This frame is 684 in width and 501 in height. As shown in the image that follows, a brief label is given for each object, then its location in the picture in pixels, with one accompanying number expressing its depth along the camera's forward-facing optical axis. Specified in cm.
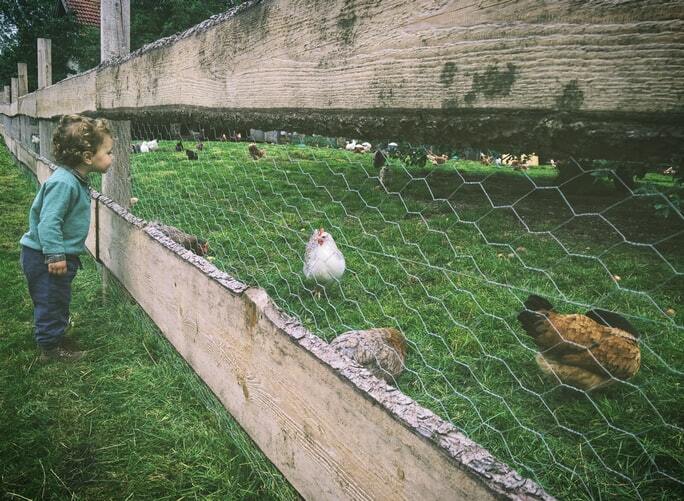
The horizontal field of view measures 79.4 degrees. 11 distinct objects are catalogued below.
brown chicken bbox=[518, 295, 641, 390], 180
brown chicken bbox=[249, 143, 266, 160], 845
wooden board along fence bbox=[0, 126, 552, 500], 70
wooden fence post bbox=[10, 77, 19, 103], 750
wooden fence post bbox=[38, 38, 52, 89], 515
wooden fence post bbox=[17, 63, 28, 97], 686
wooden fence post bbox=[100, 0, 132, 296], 246
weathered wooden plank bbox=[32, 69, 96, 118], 246
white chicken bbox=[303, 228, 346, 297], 272
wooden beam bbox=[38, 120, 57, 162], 420
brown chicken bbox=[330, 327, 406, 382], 175
